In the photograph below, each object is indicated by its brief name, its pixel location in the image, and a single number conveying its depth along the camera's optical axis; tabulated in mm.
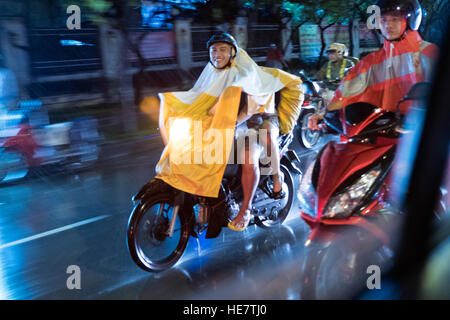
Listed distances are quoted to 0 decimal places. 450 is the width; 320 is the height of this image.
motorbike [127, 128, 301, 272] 3439
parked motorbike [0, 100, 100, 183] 6609
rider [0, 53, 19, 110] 6863
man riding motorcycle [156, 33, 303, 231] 3516
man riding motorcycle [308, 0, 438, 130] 3254
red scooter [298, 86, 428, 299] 2881
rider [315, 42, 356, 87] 8648
